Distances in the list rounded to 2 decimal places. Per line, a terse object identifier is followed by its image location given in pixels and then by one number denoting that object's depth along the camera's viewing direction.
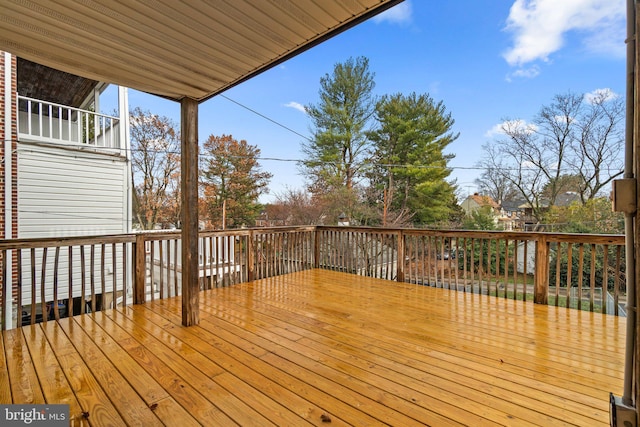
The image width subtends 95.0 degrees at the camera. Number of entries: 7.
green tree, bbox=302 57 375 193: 12.73
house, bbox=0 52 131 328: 5.12
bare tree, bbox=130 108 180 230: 11.01
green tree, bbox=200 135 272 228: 12.39
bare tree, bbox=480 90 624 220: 10.11
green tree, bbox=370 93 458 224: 12.62
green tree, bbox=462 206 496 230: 12.19
